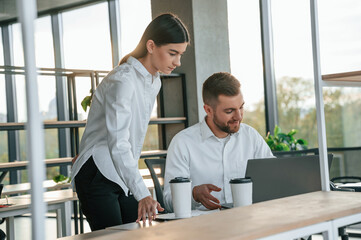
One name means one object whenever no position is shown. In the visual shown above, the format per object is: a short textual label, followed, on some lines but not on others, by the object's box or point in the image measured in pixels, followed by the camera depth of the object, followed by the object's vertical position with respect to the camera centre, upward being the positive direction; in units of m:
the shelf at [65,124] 4.64 +0.06
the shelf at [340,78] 1.58 +0.12
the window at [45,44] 7.34 +1.25
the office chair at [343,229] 2.67 -0.59
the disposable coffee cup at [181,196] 1.65 -0.23
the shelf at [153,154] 5.55 -0.30
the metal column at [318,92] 1.52 +0.07
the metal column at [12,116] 7.54 +0.26
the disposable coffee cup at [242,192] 1.65 -0.23
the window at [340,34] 5.32 +0.85
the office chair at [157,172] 2.66 -0.25
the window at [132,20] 6.70 +1.40
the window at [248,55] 6.02 +0.77
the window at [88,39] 7.07 +1.26
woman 1.82 +0.02
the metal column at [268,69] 5.94 +0.58
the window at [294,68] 5.62 +0.56
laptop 1.73 -0.19
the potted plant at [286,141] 5.22 -0.23
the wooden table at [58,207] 3.62 -0.54
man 2.24 -0.10
